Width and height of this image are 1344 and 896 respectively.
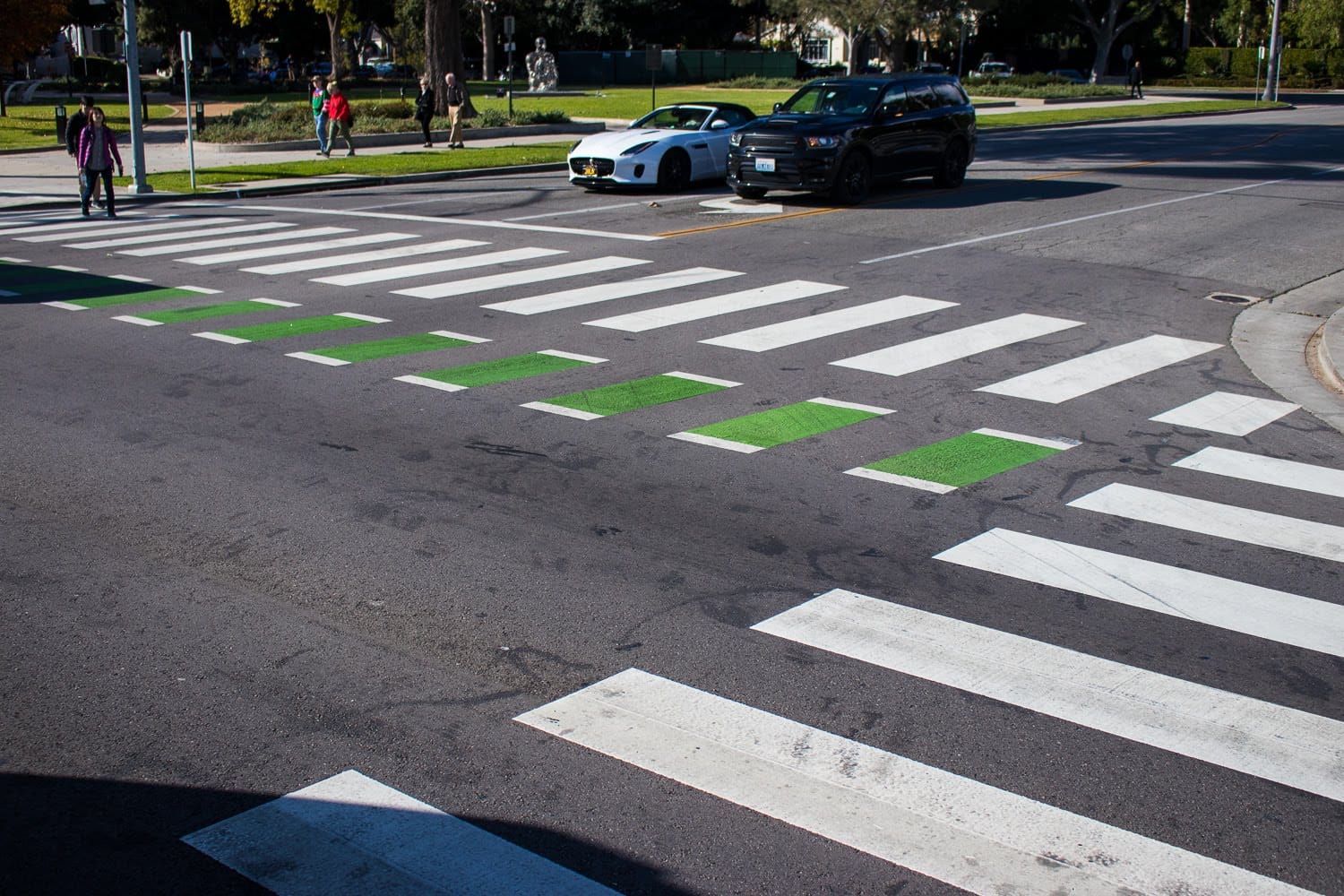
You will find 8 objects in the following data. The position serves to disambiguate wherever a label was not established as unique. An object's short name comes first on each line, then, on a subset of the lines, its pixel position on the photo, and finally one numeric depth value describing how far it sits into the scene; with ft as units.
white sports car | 75.41
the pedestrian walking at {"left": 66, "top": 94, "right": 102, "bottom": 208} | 71.51
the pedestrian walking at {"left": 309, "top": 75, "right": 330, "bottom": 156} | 99.96
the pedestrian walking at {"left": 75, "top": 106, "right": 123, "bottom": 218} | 67.31
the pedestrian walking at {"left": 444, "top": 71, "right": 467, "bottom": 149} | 104.58
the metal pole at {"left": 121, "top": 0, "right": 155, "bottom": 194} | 74.79
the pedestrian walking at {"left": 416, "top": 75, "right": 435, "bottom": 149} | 105.02
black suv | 67.46
